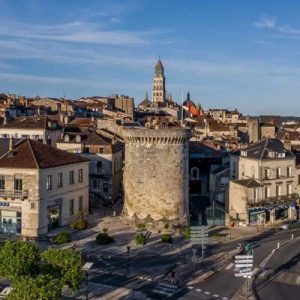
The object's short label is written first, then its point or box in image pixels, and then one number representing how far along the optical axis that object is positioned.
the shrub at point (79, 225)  40.52
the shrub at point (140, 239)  36.12
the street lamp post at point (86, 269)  25.15
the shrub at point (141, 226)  41.52
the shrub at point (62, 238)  36.02
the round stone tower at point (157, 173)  41.18
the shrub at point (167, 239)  37.20
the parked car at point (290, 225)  43.95
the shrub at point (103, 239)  36.36
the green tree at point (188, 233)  38.10
